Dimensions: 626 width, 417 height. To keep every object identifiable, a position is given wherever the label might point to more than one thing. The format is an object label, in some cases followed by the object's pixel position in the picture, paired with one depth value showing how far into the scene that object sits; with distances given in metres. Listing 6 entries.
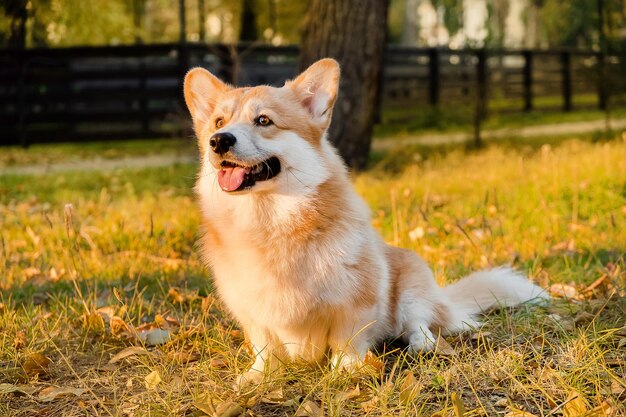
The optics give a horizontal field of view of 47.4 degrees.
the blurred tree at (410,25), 24.73
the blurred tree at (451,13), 30.39
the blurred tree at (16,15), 7.51
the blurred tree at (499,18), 10.20
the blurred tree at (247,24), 20.09
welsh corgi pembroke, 2.71
